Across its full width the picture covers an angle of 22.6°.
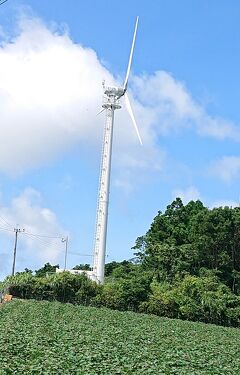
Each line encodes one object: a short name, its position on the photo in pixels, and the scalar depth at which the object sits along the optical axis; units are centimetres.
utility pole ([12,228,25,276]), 7975
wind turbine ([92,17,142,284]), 6888
